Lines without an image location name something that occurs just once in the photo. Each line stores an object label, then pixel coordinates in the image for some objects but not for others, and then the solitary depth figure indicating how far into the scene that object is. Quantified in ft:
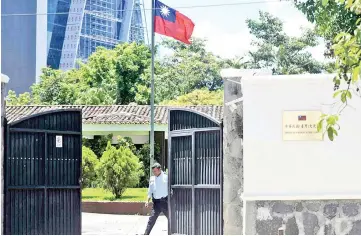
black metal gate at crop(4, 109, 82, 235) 38.50
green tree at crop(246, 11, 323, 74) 140.46
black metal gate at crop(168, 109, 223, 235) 41.09
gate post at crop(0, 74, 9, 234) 37.65
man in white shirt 45.75
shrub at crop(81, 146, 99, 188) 77.82
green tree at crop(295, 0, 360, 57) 56.03
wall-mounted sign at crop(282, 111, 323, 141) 36.58
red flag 69.45
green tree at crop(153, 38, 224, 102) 153.38
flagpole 70.28
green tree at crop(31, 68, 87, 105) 152.05
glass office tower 284.20
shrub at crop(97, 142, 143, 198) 73.10
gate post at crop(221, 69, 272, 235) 38.88
